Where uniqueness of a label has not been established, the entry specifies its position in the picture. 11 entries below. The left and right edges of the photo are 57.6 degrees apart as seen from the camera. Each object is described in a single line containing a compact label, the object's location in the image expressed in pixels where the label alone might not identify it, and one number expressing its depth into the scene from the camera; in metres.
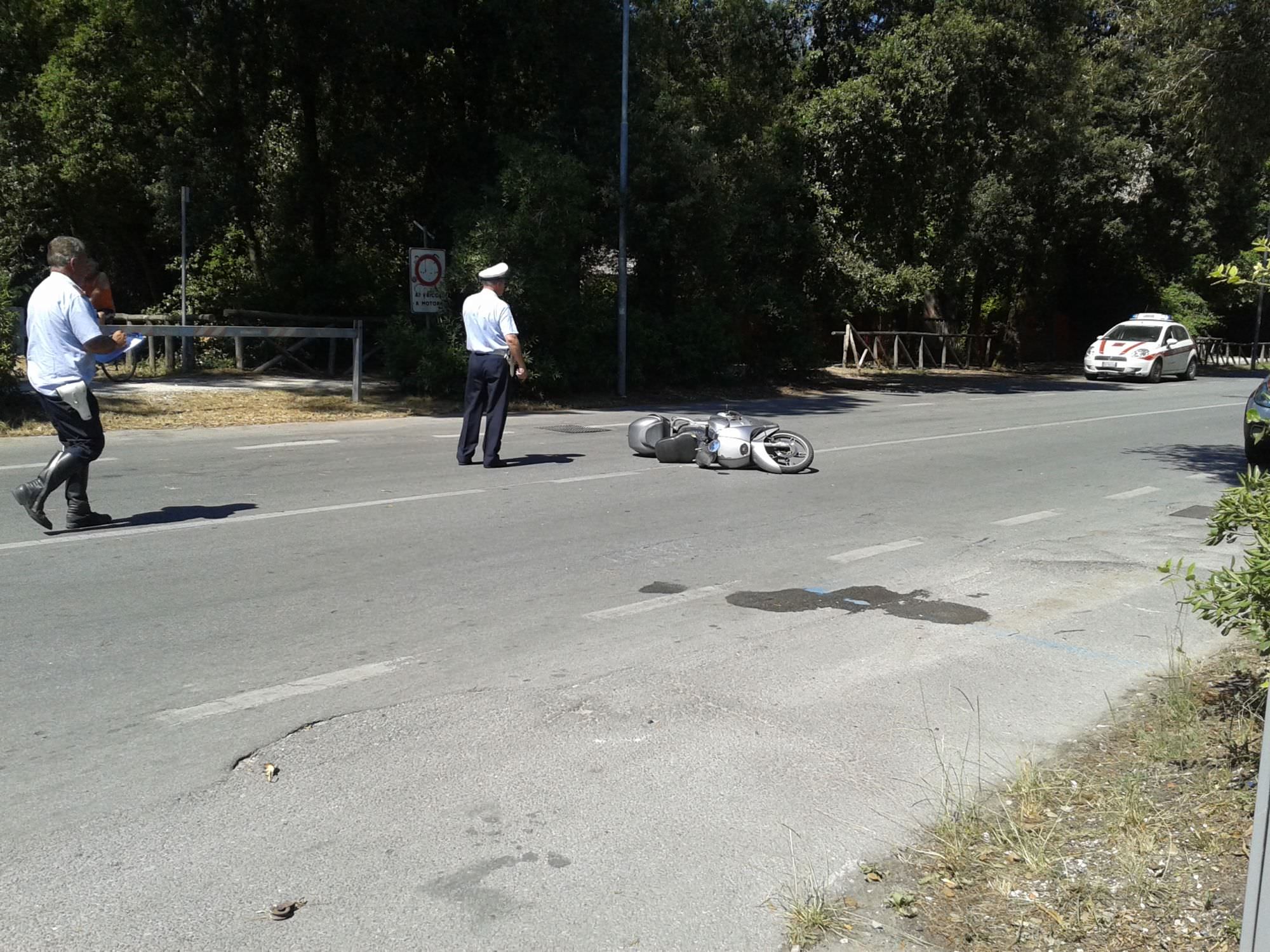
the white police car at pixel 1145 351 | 31.31
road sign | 19.05
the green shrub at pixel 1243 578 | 3.90
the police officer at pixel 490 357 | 11.20
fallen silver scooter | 11.72
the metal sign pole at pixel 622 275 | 20.75
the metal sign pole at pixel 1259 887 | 2.61
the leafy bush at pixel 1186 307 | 42.94
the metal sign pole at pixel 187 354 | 20.98
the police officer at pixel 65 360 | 7.65
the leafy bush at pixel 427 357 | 18.39
